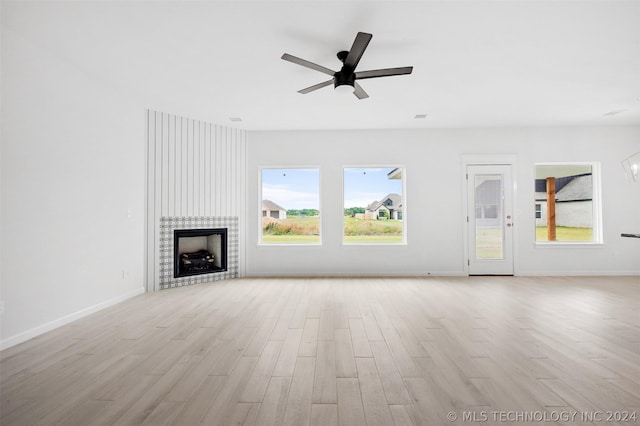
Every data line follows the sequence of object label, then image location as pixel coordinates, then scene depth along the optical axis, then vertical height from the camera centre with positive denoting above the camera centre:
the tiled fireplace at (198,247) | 5.08 -0.42
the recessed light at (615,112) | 5.07 +1.78
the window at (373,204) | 6.17 +0.35
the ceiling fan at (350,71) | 2.75 +1.45
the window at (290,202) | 6.22 +0.41
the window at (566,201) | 6.06 +0.40
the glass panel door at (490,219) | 5.95 +0.06
